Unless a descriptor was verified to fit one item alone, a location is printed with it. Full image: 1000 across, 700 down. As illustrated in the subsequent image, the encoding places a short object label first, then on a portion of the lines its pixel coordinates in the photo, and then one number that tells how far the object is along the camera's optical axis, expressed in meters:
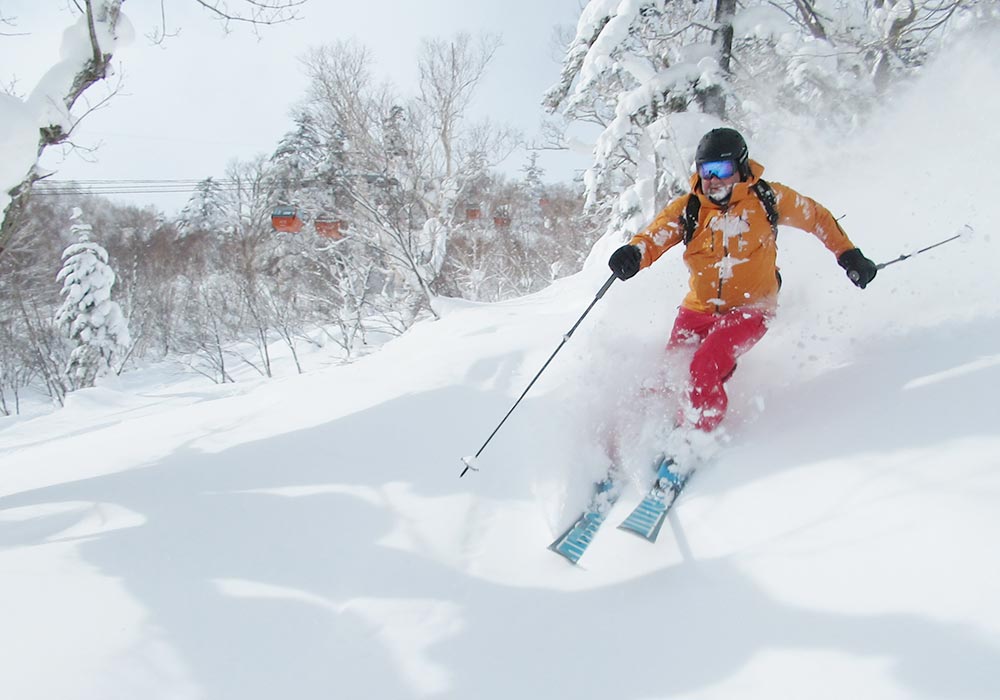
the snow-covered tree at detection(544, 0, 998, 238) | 6.80
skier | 3.04
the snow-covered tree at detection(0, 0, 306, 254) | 3.68
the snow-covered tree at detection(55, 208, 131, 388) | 22.58
